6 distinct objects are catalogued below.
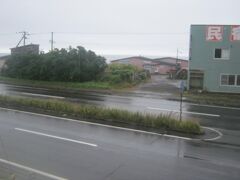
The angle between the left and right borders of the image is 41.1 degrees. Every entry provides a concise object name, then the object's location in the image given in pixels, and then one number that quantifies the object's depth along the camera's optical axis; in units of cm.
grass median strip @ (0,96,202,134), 1548
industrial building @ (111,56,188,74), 5834
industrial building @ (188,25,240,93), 3275
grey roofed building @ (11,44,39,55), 5769
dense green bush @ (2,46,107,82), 3909
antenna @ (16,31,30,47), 5756
